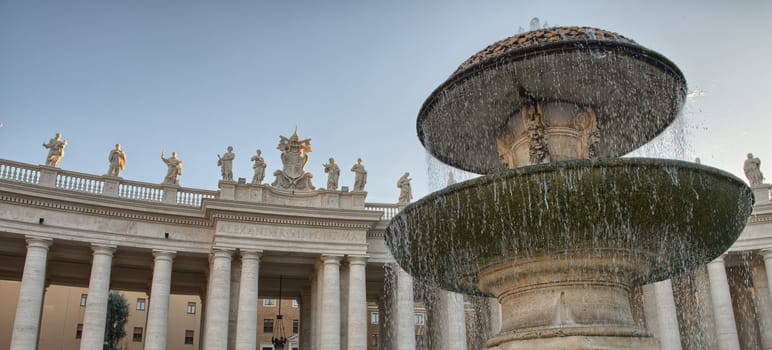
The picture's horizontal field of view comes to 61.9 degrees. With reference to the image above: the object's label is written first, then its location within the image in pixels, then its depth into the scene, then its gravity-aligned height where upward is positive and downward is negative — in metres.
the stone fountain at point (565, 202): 7.85 +1.82
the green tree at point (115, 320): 47.81 +2.87
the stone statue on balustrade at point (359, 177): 30.72 +8.27
